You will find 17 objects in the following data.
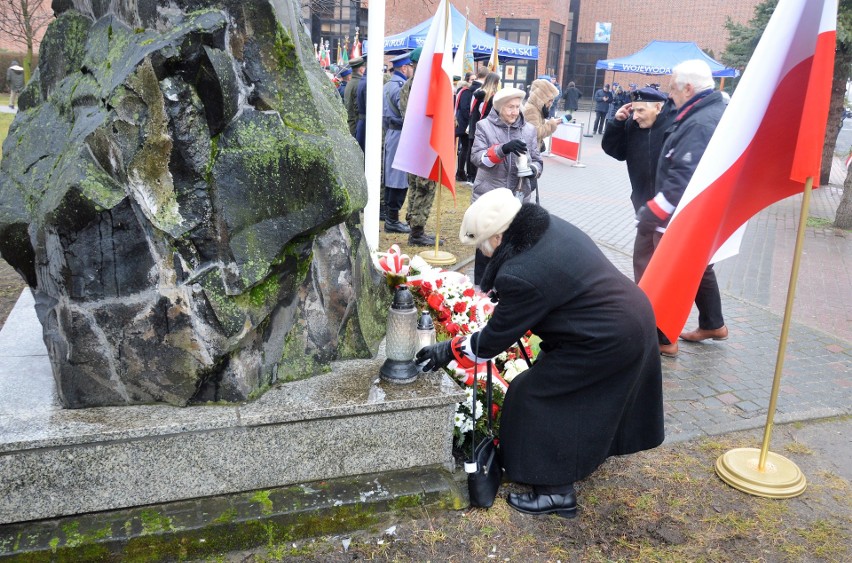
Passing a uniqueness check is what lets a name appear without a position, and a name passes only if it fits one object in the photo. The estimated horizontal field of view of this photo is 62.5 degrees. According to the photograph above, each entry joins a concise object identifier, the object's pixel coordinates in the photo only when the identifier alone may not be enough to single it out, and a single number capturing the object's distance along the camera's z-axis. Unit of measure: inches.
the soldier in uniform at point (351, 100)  370.0
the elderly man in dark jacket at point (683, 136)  187.3
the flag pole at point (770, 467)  135.8
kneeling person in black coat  115.0
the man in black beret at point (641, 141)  211.9
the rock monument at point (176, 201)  104.7
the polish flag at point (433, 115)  266.1
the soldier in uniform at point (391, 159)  339.0
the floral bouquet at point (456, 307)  151.9
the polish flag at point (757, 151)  128.3
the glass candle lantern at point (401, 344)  129.3
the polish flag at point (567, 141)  682.2
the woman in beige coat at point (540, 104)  404.8
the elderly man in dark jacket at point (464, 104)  428.5
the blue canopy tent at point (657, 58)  945.5
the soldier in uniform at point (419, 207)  316.5
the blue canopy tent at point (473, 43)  681.6
